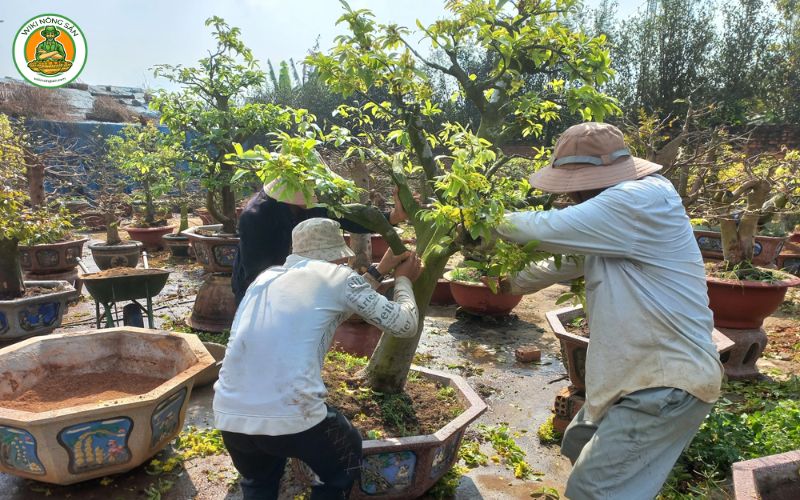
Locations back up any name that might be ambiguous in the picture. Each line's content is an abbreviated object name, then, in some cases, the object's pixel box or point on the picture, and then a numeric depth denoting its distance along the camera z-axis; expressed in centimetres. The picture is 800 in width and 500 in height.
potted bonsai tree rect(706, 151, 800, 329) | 496
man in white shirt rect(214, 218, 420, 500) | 226
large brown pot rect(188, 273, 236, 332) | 597
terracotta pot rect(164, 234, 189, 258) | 1064
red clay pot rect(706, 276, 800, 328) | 493
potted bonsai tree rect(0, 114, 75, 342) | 541
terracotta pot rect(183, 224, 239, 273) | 605
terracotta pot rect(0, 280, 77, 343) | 539
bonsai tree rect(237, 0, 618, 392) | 292
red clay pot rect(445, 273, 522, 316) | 667
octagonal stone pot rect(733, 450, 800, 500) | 218
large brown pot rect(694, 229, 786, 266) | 874
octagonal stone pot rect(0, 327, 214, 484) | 285
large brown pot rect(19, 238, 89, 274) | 770
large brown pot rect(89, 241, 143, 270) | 912
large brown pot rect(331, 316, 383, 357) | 493
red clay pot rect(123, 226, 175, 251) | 1148
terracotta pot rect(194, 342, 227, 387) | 462
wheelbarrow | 484
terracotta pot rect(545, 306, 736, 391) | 394
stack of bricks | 387
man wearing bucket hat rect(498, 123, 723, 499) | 212
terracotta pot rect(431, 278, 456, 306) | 769
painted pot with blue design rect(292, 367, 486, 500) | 279
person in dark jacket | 398
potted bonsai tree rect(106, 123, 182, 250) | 1089
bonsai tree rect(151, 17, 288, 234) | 605
